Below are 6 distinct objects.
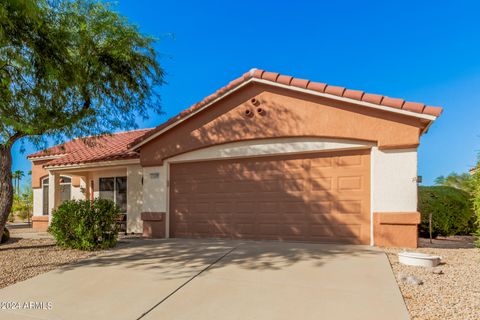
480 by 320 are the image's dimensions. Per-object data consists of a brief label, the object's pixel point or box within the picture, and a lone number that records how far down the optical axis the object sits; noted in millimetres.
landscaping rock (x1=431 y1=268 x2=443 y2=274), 5723
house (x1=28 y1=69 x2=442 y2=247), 8047
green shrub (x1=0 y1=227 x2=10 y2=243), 10461
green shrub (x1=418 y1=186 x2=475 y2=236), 12094
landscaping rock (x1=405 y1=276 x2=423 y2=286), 5060
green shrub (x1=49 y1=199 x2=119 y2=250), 8281
